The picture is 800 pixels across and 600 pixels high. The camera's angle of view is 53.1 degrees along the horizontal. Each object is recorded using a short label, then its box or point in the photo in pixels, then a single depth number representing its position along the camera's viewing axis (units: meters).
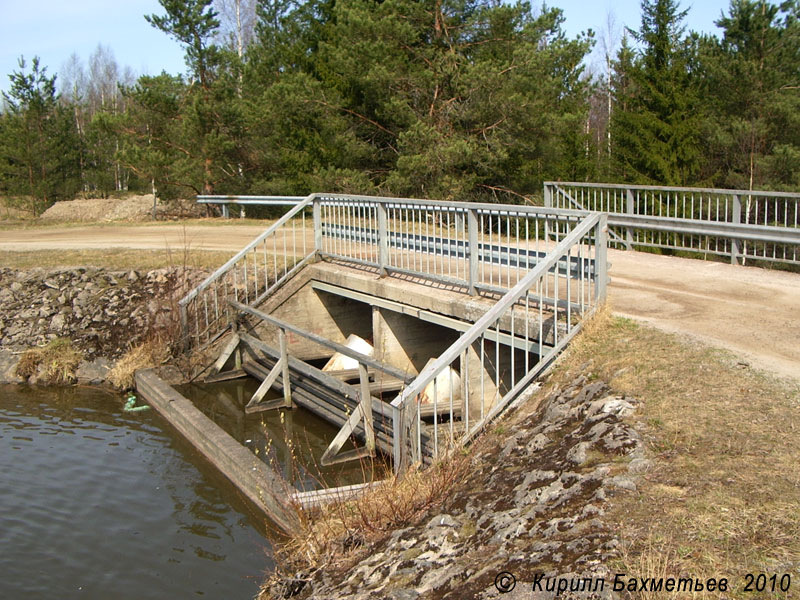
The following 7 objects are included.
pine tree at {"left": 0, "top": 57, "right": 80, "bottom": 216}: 34.31
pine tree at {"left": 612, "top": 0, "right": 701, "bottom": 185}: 25.59
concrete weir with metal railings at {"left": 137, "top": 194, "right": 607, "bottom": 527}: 7.61
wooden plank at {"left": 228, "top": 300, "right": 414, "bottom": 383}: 8.73
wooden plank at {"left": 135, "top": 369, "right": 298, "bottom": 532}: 8.00
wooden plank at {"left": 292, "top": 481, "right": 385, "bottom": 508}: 6.70
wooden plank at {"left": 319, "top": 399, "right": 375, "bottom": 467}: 9.40
